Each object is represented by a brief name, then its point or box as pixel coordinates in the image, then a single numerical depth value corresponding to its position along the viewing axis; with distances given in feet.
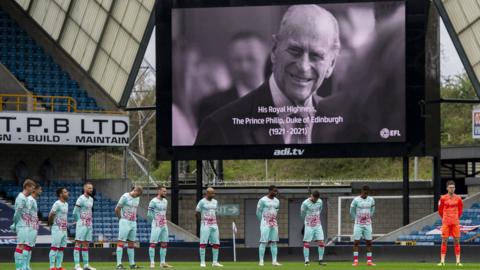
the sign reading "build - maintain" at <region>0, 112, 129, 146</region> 163.53
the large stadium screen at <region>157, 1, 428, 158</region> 155.02
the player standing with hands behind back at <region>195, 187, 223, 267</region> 120.26
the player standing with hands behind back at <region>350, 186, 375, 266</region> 123.24
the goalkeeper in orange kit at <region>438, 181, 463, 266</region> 117.29
